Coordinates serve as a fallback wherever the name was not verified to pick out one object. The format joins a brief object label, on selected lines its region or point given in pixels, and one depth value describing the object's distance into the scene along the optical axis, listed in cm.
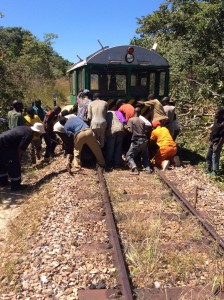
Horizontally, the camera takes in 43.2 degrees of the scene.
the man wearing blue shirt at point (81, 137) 691
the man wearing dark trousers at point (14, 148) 610
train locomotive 792
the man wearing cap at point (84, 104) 756
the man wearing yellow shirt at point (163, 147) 727
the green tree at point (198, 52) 1133
